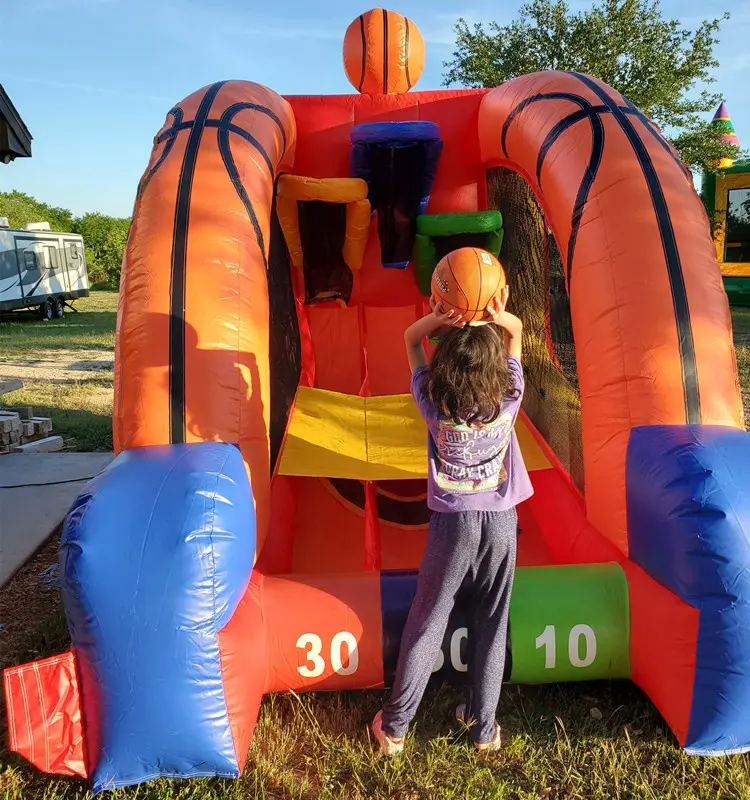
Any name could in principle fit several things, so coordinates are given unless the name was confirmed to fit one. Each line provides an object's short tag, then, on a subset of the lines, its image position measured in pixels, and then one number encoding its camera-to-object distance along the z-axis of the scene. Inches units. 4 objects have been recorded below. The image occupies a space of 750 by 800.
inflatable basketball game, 71.1
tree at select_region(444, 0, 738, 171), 518.6
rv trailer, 569.3
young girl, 70.7
